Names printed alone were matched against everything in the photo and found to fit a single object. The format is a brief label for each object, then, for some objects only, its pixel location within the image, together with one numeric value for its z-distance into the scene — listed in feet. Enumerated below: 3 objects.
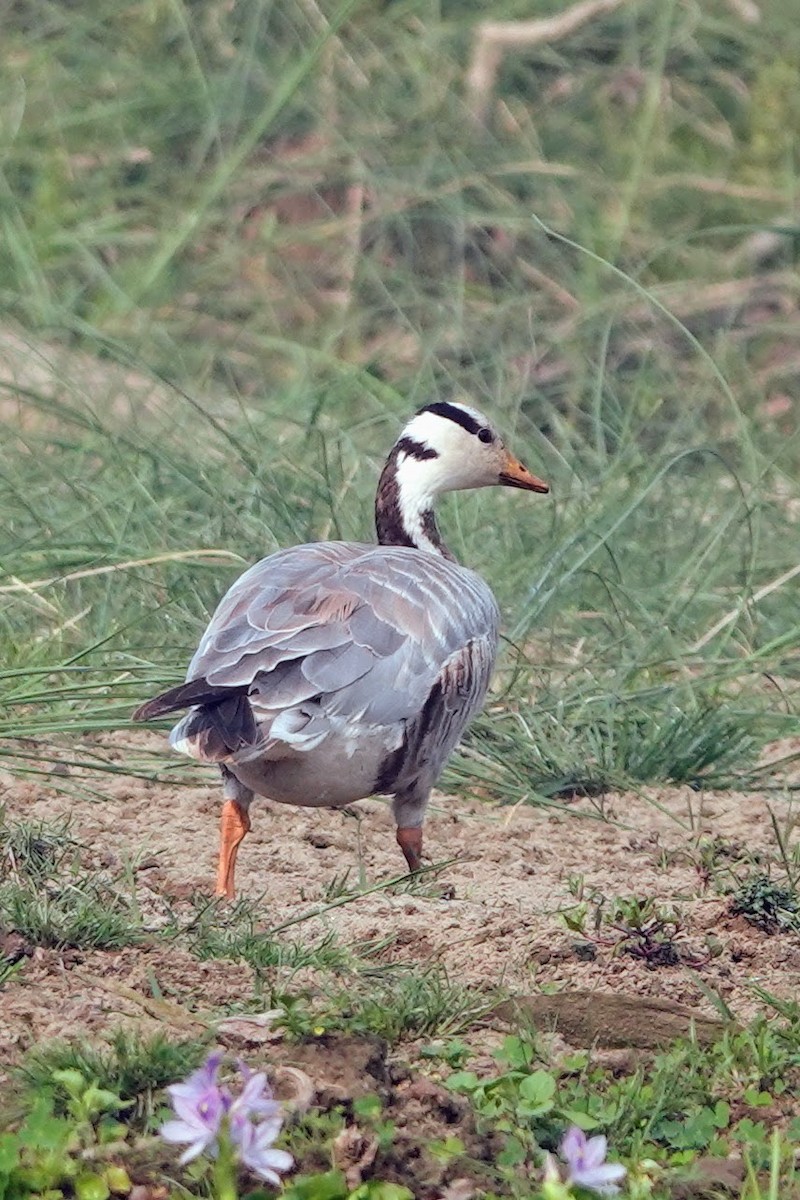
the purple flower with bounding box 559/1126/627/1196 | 17.42
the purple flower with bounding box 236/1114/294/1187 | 17.08
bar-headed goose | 25.95
